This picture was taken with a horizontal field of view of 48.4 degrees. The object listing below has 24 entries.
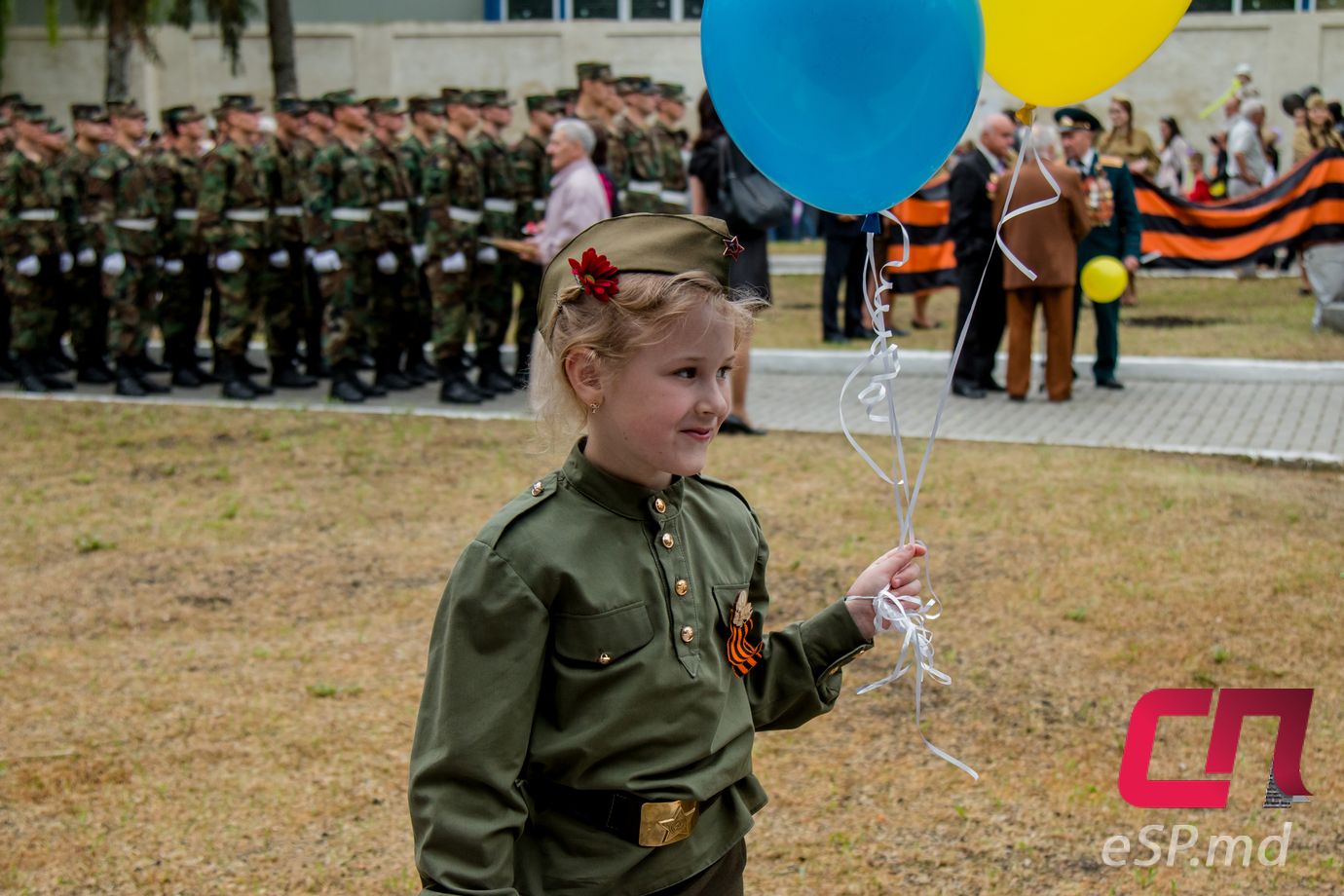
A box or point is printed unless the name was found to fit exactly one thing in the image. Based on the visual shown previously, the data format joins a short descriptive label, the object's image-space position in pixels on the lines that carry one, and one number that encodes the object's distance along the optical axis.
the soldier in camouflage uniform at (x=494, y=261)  11.01
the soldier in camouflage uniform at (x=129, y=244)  11.54
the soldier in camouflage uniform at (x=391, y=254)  11.18
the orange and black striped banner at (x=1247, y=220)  13.54
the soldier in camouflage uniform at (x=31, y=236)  11.90
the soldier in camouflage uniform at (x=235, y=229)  11.37
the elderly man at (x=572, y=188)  9.28
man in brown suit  9.94
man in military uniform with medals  10.48
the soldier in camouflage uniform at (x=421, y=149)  11.39
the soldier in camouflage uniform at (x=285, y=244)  11.53
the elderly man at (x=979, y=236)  10.69
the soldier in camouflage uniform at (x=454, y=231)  10.76
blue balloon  2.37
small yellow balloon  10.23
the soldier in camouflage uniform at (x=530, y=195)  11.09
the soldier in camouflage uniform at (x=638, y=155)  11.13
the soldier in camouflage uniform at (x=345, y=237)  11.02
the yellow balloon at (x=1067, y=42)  2.70
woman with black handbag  8.52
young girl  1.99
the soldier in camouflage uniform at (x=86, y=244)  11.85
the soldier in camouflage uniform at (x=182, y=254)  11.81
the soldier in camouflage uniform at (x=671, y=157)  11.31
